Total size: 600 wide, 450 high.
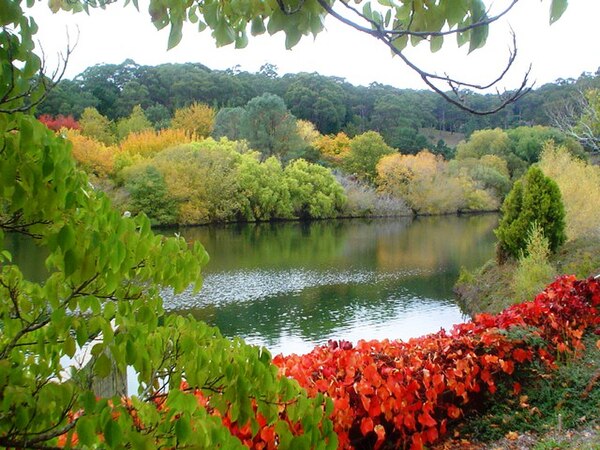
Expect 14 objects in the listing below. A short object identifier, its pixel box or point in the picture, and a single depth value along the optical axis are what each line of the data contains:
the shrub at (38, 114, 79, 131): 34.88
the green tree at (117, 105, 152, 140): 41.53
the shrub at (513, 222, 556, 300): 11.20
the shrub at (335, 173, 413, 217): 38.38
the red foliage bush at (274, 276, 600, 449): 3.67
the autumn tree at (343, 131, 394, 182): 43.22
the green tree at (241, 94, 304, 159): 44.41
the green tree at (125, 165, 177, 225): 30.02
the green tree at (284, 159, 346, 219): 36.16
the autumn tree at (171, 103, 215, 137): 47.34
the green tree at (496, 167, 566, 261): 13.44
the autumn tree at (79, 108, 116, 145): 37.38
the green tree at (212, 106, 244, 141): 45.47
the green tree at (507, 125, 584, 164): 44.59
